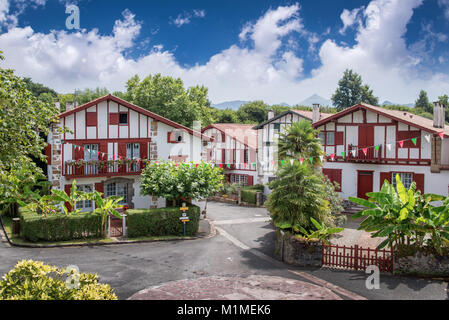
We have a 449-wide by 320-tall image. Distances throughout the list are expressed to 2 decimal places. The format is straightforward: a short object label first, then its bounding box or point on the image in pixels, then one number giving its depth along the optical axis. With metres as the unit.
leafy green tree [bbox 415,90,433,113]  85.46
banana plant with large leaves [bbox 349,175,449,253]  14.52
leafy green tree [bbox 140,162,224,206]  22.25
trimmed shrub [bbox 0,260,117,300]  7.16
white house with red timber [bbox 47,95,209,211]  24.23
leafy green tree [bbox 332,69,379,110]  84.88
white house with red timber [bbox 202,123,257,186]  39.41
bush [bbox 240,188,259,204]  34.42
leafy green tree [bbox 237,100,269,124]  80.44
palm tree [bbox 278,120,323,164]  23.25
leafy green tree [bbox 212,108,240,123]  77.43
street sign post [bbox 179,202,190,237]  21.30
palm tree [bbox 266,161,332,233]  17.38
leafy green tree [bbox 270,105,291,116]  83.30
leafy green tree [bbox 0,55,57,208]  12.30
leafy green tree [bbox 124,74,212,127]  52.75
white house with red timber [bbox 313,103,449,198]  26.06
